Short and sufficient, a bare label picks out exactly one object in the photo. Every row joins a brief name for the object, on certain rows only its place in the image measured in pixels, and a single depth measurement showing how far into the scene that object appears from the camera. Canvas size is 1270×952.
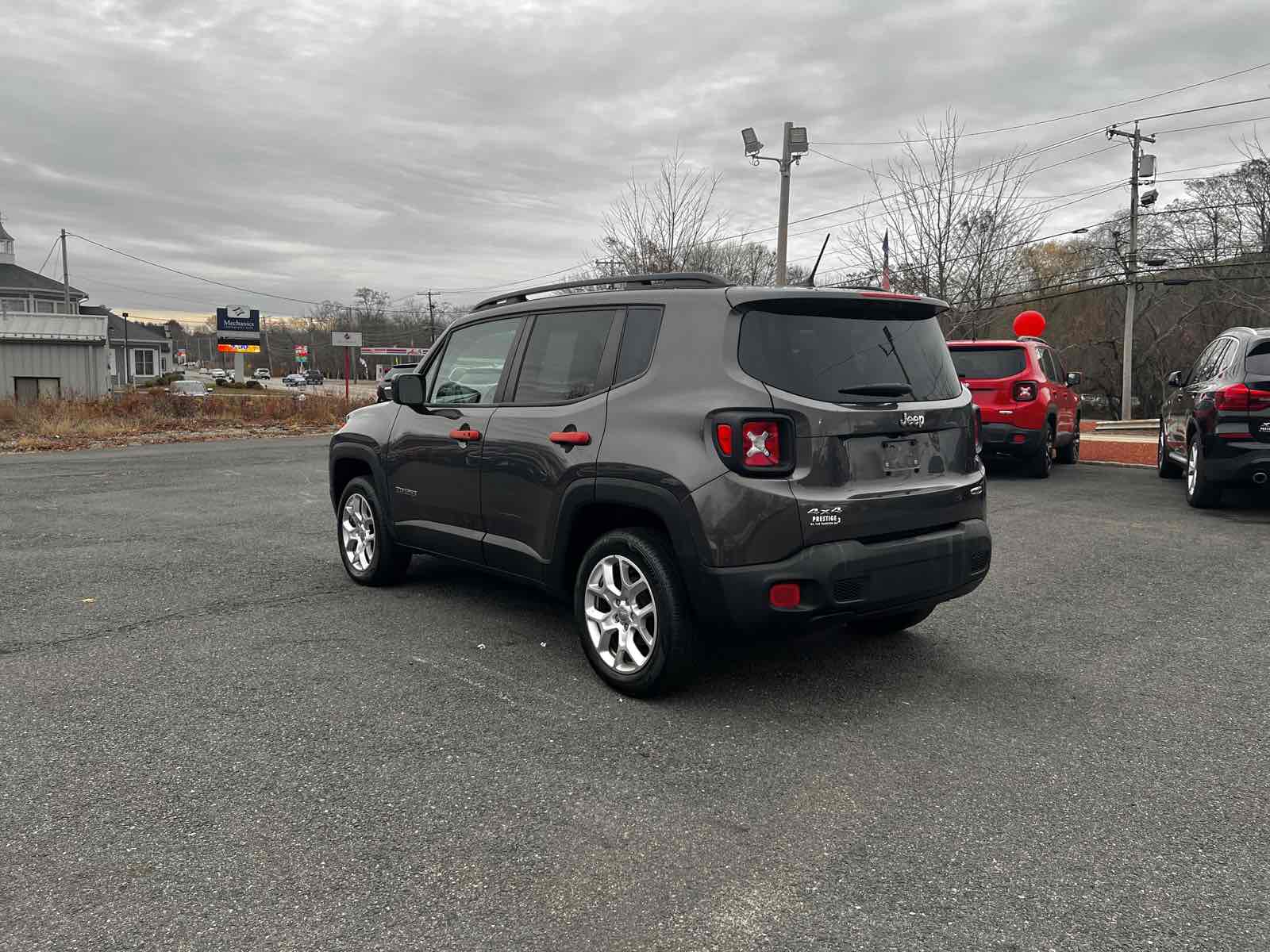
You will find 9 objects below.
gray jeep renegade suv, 3.75
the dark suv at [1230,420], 8.38
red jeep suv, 11.48
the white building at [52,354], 42.16
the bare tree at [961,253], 24.34
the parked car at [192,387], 42.75
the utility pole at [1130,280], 31.73
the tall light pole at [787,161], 22.28
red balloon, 21.39
